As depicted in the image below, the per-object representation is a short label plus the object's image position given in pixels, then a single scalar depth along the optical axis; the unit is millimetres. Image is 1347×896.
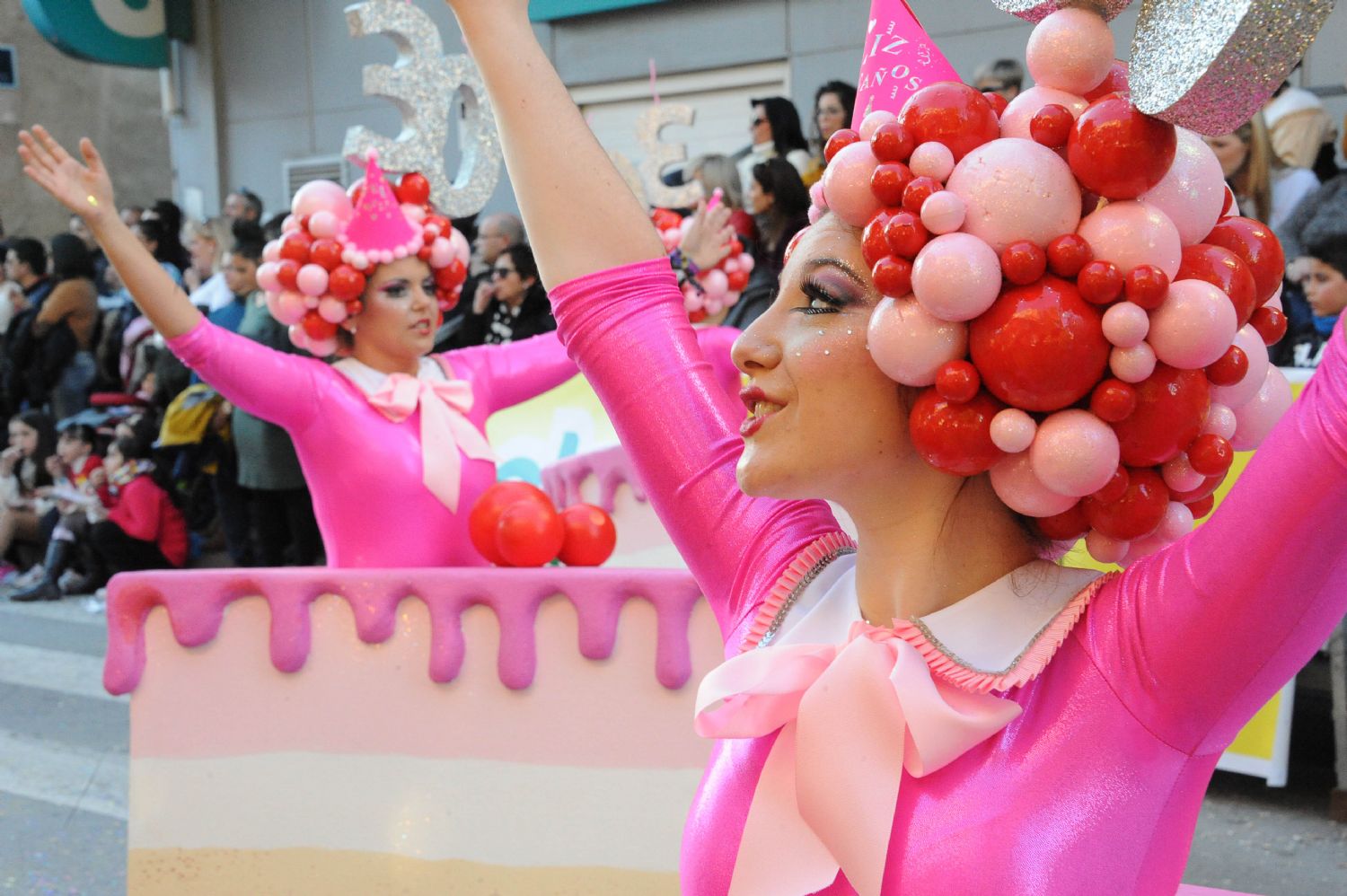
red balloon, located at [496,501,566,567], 2977
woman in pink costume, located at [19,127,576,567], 3010
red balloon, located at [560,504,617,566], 3137
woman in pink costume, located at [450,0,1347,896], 1086
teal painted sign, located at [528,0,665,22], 8719
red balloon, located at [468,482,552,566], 3051
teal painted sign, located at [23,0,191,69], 10711
